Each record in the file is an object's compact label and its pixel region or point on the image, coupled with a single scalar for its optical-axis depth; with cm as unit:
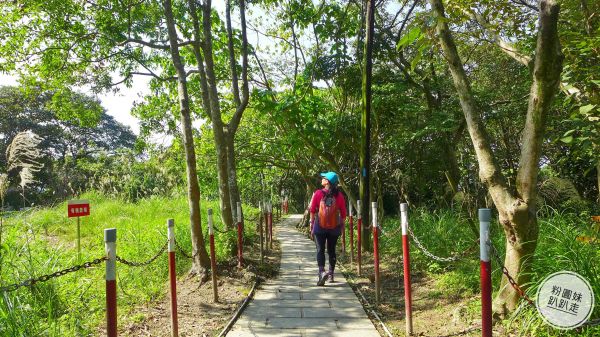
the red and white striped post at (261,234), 859
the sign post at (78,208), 749
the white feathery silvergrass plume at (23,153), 461
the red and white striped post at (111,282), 298
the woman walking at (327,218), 714
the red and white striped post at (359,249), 773
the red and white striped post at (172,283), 449
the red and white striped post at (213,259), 599
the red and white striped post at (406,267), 464
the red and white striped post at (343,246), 1030
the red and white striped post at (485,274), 306
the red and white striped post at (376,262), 596
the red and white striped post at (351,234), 862
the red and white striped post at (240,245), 756
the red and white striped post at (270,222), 1138
